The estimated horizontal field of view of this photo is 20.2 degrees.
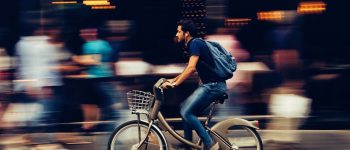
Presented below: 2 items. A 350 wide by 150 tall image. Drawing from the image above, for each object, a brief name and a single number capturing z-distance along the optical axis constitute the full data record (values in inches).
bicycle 403.1
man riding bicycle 398.0
